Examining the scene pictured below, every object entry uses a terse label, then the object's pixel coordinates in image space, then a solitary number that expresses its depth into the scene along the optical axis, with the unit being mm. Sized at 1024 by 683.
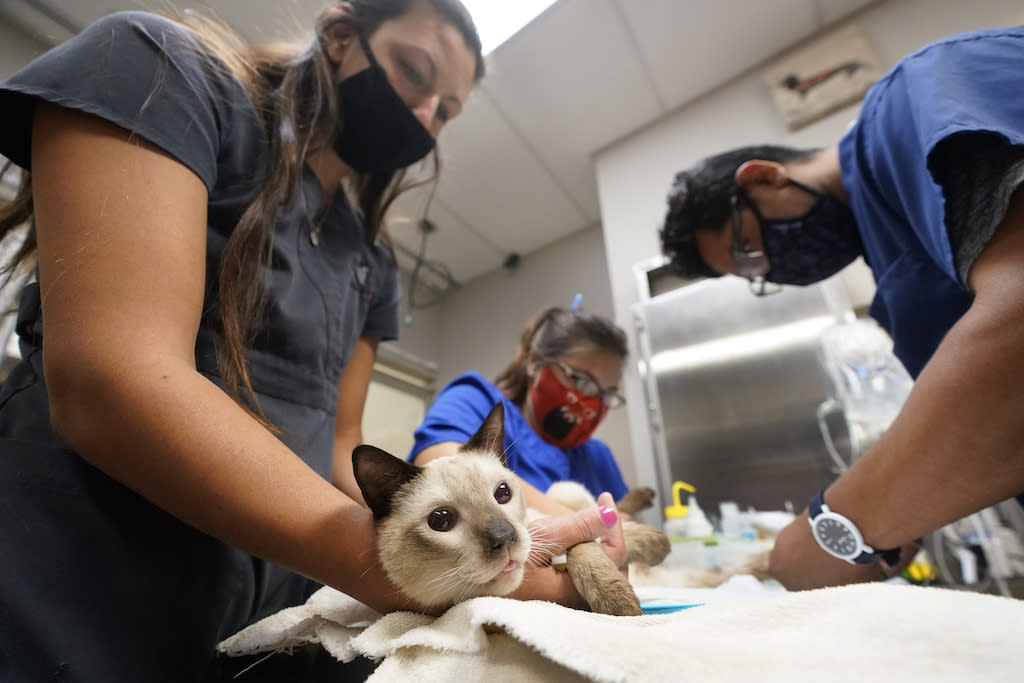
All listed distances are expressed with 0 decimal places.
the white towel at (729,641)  285
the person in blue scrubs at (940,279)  554
